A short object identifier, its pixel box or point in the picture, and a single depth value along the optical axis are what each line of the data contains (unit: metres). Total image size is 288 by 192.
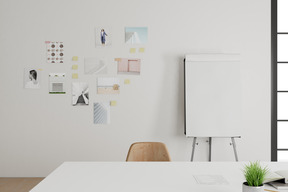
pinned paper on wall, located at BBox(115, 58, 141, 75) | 4.07
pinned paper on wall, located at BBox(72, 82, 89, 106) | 4.08
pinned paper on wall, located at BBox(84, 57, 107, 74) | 4.07
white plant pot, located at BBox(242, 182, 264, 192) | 1.42
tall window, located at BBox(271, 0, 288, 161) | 4.17
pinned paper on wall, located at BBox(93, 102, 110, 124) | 4.08
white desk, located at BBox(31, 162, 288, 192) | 1.63
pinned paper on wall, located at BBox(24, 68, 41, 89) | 4.09
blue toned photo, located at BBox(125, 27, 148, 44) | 4.07
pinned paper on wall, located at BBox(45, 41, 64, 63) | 4.07
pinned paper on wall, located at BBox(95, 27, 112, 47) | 4.07
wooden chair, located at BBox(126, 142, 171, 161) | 2.63
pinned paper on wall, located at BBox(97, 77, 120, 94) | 4.07
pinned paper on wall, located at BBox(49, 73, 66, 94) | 4.08
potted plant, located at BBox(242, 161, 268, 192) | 1.43
